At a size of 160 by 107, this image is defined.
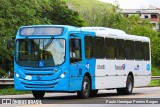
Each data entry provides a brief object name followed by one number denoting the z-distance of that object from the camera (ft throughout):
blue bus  72.18
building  601.62
